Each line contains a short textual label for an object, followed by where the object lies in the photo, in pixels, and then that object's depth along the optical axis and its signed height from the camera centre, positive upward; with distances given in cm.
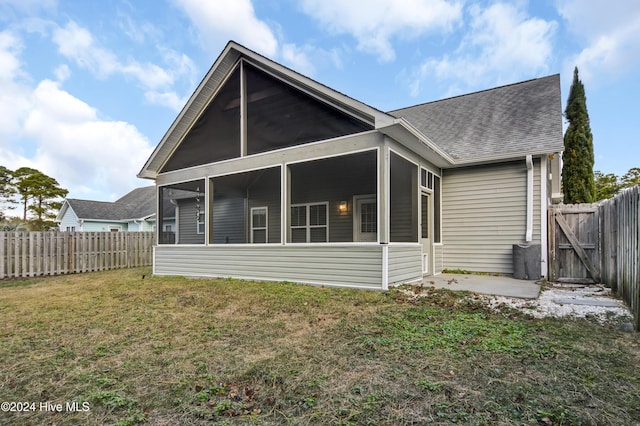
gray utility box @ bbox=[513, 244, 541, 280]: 751 -96
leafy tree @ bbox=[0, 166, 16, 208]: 2934 +306
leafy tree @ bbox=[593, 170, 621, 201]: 2364 +272
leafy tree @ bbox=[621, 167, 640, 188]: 2341 +320
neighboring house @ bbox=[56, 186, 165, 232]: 2405 +40
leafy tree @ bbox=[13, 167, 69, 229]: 2975 +253
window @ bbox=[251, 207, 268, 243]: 1170 -13
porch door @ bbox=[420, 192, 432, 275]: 807 -26
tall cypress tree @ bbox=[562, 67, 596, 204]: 1513 +320
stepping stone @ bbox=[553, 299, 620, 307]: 492 -129
